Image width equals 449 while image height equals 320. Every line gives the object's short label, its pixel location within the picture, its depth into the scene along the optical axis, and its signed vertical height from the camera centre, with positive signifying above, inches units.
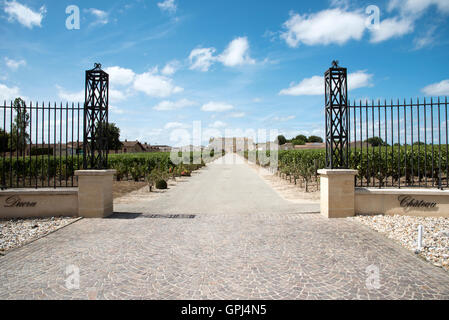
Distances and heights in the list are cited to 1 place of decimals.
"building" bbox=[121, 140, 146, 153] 3073.3 +174.9
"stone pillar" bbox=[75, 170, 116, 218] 301.3 -36.1
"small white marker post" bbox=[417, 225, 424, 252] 197.2 -56.2
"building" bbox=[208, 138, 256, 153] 4899.1 +337.4
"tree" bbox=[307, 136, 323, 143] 6314.0 +519.8
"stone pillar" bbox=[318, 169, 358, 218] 295.7 -33.3
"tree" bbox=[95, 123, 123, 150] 2717.8 +291.7
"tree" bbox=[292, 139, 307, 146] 5270.7 +371.5
